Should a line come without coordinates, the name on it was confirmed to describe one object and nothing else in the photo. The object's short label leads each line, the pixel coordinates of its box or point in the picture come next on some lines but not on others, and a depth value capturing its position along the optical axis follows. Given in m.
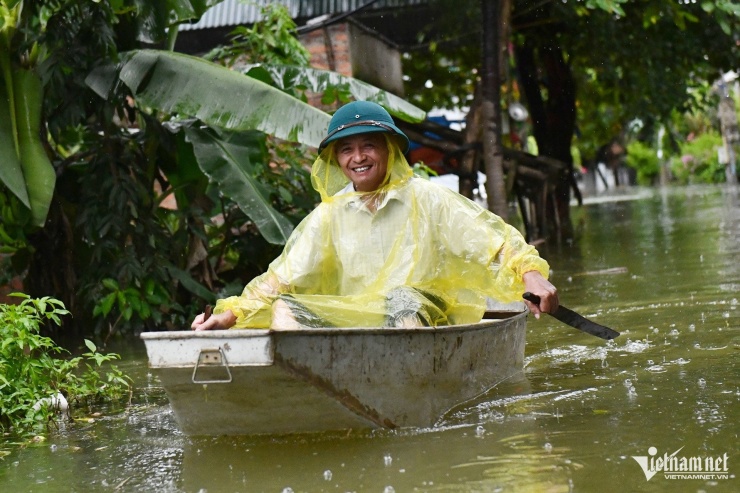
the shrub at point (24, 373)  5.54
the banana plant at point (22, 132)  7.54
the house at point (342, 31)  12.43
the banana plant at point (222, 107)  7.74
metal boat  4.26
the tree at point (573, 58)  15.40
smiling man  5.02
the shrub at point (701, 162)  38.84
